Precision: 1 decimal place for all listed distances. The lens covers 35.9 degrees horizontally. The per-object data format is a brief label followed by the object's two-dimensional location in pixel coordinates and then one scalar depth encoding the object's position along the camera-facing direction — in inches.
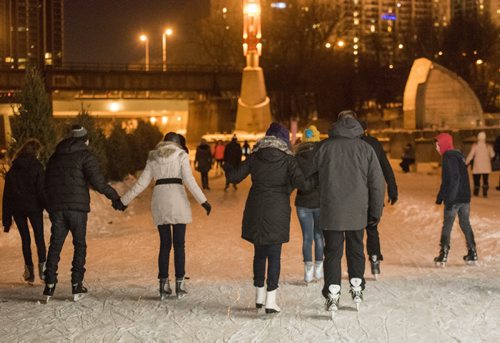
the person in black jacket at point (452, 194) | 363.6
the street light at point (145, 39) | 2751.0
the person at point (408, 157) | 1188.5
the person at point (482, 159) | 725.9
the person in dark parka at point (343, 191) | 265.9
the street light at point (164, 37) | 2571.4
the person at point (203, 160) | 904.9
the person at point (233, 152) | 897.5
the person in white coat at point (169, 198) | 299.6
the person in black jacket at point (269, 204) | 270.1
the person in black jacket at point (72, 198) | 297.4
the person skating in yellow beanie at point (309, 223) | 330.0
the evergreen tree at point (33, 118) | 624.4
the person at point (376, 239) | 337.4
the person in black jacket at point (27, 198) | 339.3
